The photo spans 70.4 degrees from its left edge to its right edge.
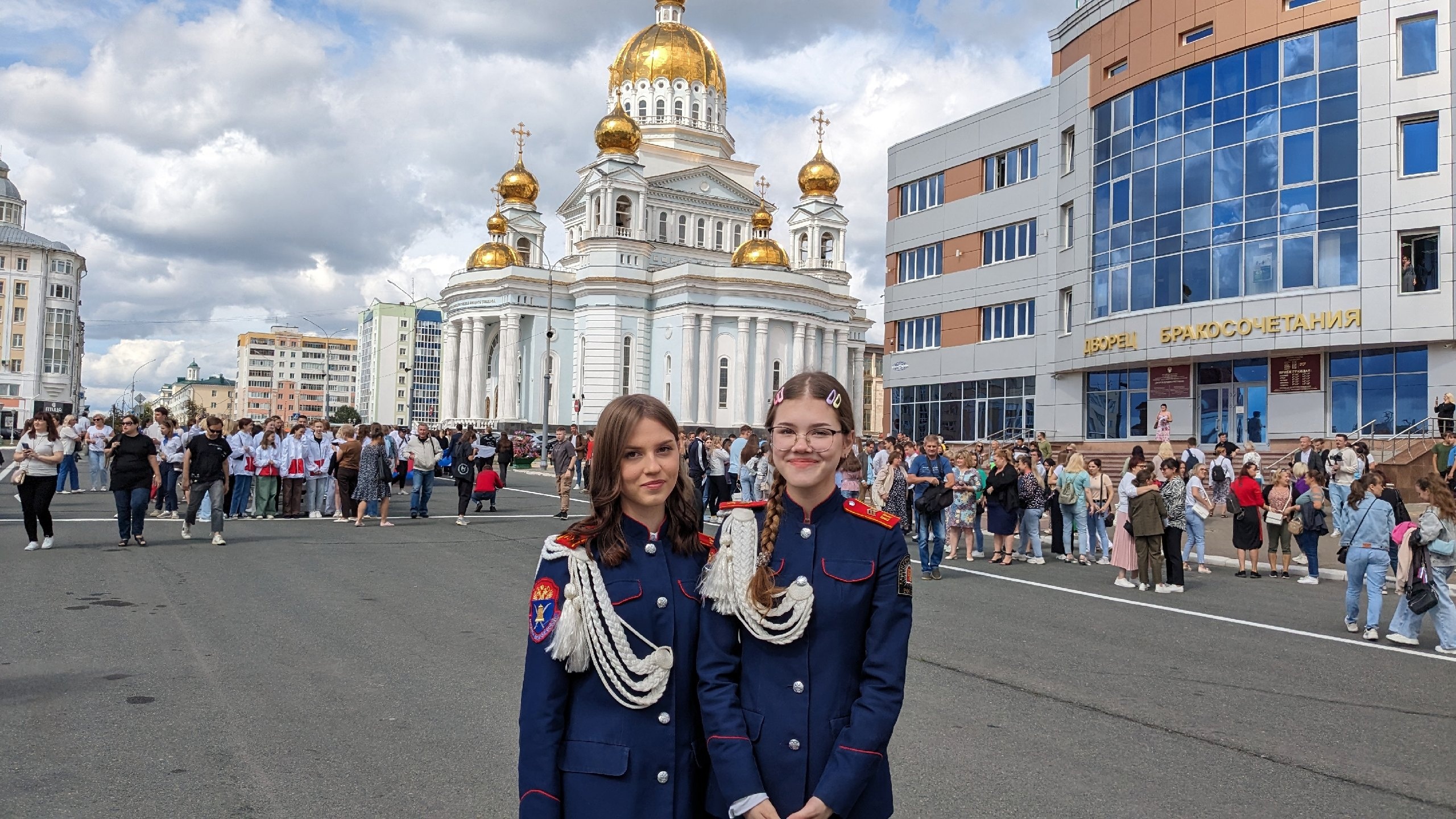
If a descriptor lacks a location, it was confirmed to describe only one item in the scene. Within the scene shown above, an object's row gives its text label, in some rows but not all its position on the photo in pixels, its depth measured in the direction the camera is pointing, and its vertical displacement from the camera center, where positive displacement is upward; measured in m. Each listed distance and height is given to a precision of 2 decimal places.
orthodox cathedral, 59.12 +9.49
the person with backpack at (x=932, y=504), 13.52 -0.68
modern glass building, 26.36 +6.80
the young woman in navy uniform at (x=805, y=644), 2.63 -0.52
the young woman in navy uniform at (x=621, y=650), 2.66 -0.54
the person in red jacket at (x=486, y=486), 21.20 -0.90
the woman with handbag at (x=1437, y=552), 9.21 -0.79
